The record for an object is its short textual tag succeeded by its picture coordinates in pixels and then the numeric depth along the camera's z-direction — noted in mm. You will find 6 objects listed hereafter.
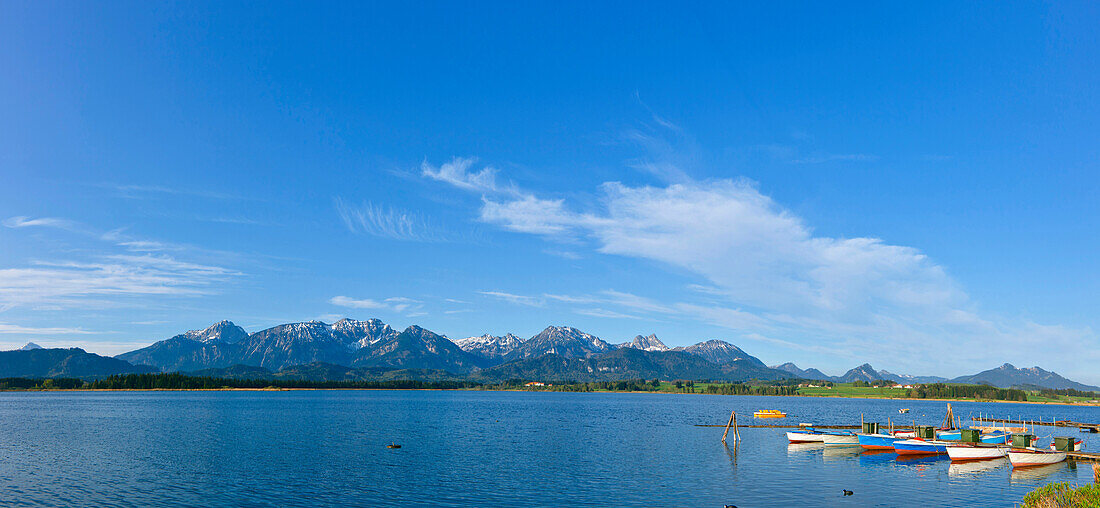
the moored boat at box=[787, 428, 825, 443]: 105500
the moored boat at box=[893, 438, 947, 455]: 94688
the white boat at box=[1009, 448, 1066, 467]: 82500
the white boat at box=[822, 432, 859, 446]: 104000
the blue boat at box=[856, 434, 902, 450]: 97812
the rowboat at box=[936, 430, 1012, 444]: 98438
